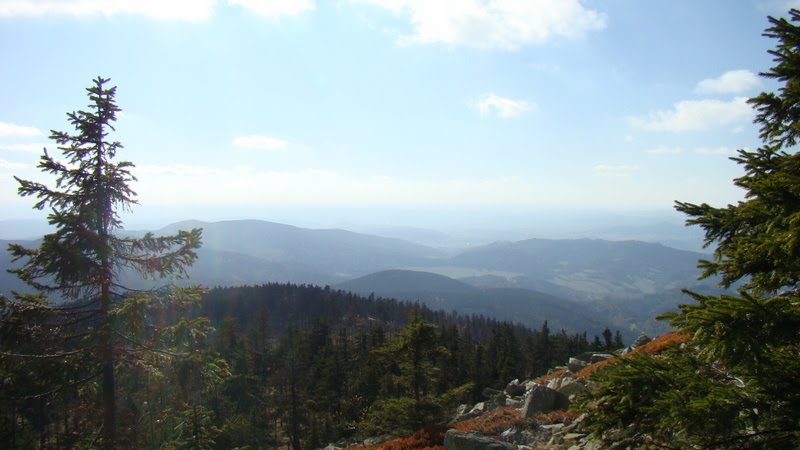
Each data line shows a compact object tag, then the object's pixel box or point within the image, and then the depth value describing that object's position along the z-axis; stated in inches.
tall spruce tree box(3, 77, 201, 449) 418.0
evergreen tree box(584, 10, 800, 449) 190.5
